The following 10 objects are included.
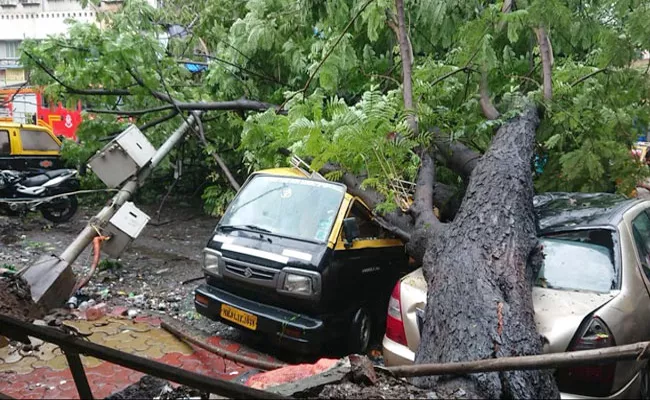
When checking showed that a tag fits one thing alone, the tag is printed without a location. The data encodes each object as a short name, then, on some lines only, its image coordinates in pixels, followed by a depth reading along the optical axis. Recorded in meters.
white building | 24.53
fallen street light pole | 5.53
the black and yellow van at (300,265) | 4.68
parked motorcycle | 9.85
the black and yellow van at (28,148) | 10.86
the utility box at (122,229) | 6.73
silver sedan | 2.98
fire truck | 18.78
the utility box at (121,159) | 7.29
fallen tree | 3.09
